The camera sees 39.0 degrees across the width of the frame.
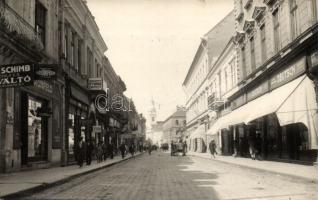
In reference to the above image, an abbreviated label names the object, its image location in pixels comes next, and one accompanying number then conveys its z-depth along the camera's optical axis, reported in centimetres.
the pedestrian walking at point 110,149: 3599
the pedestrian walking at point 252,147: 2559
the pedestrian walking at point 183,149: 4925
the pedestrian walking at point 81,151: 2154
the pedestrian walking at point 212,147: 3428
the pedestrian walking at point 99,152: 2822
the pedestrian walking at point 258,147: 2547
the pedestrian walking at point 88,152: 2427
